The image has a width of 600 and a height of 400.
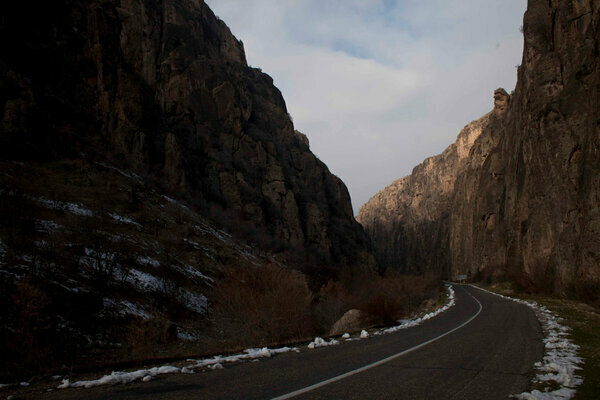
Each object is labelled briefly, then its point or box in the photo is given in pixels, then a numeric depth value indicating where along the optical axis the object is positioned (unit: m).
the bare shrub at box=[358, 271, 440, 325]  18.50
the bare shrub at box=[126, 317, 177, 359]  11.89
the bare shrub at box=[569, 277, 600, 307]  23.46
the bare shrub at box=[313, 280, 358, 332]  20.82
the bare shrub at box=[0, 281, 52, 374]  8.69
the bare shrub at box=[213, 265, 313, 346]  14.65
